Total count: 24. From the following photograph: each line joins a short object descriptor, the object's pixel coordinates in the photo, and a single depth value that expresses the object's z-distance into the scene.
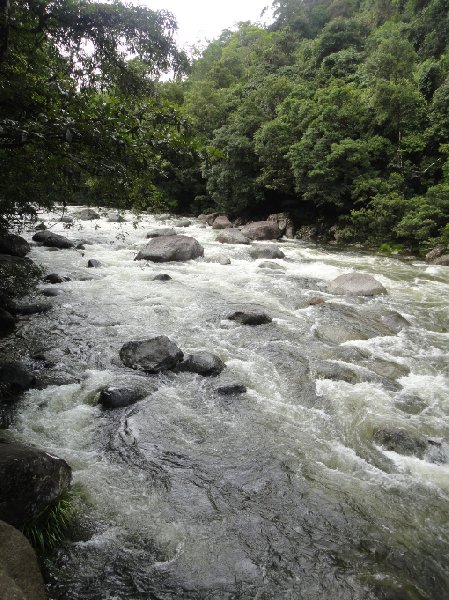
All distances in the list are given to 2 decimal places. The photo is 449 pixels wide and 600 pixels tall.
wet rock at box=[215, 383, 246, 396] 5.95
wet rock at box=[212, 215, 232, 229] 25.36
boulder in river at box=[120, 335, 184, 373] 6.48
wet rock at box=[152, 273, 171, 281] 12.12
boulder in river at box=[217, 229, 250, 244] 19.45
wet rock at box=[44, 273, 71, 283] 11.38
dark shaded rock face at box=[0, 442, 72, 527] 3.18
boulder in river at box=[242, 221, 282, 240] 21.27
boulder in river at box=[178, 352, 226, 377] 6.45
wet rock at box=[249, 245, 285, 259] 15.76
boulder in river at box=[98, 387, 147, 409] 5.43
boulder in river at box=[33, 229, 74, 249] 16.22
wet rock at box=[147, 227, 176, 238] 19.48
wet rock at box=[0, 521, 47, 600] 2.41
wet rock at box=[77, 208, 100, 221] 25.03
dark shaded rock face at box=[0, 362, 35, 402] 5.45
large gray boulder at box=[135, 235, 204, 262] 14.57
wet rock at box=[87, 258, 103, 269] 13.38
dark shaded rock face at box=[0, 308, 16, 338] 7.70
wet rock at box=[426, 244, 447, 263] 15.60
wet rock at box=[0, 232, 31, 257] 12.80
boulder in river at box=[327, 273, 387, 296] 11.12
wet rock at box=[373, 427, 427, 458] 4.71
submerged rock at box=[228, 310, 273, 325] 8.70
